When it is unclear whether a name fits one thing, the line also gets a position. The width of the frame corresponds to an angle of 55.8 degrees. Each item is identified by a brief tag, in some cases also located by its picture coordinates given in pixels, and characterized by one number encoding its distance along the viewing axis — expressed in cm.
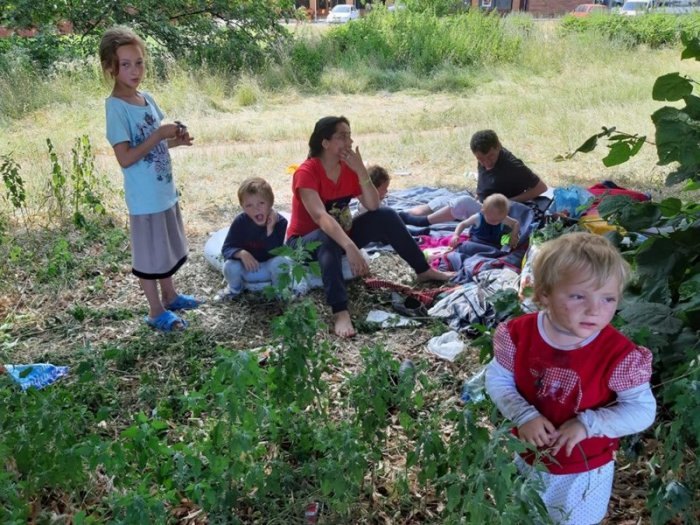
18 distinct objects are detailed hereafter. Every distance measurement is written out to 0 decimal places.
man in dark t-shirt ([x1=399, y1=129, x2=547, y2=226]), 512
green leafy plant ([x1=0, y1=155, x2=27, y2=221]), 473
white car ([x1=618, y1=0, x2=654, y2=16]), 1885
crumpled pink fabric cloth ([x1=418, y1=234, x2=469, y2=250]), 512
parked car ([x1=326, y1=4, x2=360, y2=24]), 3167
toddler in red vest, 174
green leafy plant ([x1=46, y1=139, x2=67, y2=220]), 505
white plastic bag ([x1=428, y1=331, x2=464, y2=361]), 345
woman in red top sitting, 393
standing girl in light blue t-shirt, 347
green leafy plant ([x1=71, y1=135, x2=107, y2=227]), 518
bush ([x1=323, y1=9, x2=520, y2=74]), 1439
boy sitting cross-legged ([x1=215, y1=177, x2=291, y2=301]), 411
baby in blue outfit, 447
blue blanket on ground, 432
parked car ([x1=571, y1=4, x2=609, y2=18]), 2819
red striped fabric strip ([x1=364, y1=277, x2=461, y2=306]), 405
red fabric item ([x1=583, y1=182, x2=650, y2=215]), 430
